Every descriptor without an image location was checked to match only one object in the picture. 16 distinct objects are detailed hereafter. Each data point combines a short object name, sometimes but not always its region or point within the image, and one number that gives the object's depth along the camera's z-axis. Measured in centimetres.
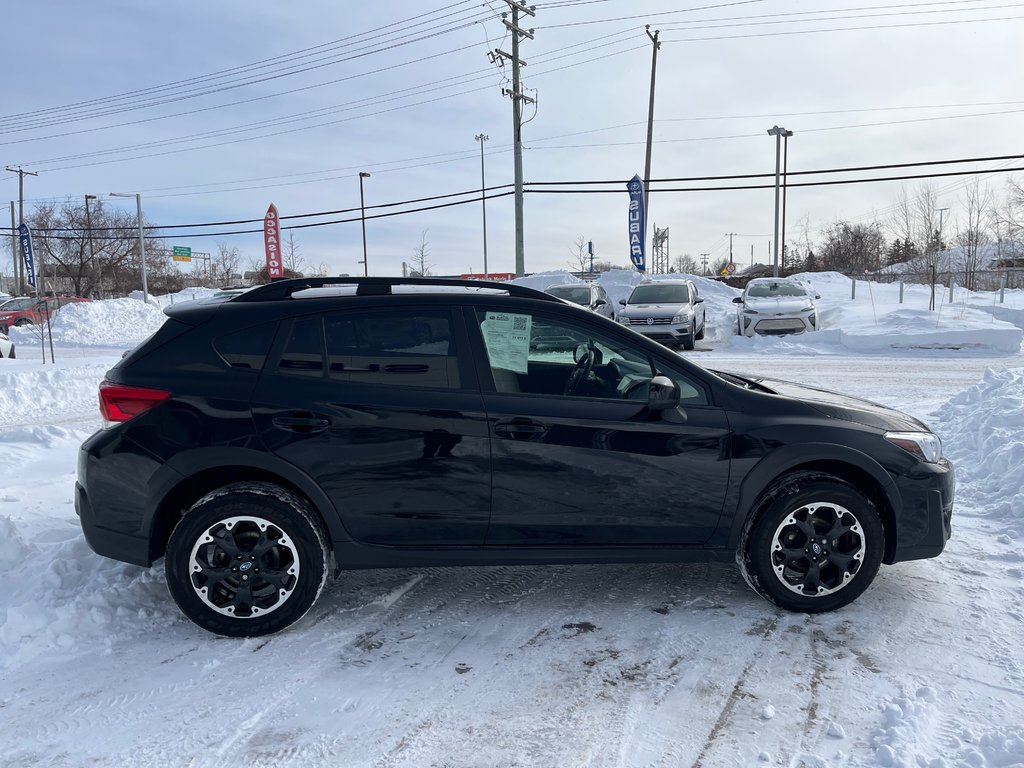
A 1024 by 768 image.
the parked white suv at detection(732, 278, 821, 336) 1841
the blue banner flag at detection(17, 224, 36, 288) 3262
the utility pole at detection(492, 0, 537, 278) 2622
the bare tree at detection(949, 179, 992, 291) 3163
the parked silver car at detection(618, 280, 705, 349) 1689
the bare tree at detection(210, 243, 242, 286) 7362
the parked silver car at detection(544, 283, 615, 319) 1922
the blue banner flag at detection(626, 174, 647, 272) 2952
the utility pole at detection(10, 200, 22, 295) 5044
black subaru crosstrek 348
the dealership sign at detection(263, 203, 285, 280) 3262
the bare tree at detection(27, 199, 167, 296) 4706
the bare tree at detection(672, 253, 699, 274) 9672
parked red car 2557
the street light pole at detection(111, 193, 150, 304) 3403
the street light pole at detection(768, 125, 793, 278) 3328
